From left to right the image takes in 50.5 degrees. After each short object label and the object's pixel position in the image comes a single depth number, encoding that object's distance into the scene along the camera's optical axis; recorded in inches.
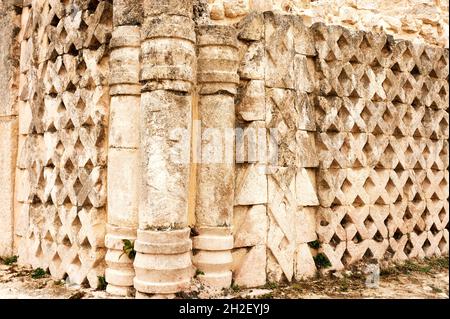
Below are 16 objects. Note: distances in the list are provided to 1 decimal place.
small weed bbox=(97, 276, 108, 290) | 172.7
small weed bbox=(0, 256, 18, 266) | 219.9
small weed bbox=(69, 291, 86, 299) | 166.4
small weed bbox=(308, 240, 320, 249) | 195.4
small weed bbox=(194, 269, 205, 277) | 163.9
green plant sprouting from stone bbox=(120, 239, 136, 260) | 161.8
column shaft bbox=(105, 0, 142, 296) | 162.6
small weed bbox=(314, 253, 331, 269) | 194.5
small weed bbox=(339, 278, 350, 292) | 183.3
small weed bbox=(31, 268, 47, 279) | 196.3
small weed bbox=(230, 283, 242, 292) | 169.9
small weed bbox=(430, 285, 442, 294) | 186.4
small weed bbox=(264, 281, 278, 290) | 176.6
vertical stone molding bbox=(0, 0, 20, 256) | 225.0
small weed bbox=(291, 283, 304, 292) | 178.8
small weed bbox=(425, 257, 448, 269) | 221.9
